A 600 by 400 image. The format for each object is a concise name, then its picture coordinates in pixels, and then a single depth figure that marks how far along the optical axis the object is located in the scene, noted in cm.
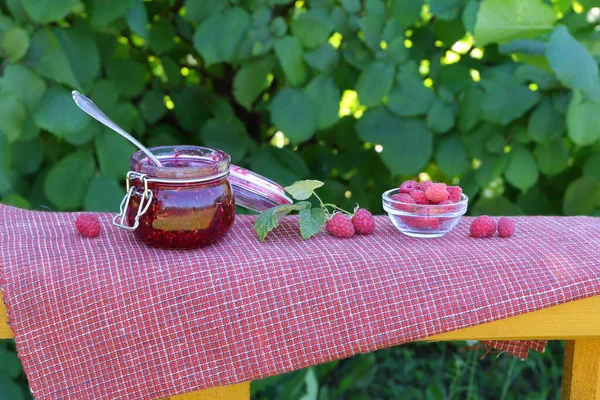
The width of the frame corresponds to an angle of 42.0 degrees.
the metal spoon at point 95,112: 104
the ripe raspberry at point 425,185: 112
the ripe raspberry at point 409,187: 115
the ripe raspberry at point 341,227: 113
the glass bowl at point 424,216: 110
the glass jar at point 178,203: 100
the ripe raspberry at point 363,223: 115
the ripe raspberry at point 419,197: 111
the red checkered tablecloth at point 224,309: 97
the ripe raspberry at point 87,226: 111
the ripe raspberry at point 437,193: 109
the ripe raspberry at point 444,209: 110
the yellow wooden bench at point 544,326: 103
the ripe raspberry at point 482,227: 113
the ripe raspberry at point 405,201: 111
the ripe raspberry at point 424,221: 111
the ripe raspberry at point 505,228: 114
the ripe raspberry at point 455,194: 112
